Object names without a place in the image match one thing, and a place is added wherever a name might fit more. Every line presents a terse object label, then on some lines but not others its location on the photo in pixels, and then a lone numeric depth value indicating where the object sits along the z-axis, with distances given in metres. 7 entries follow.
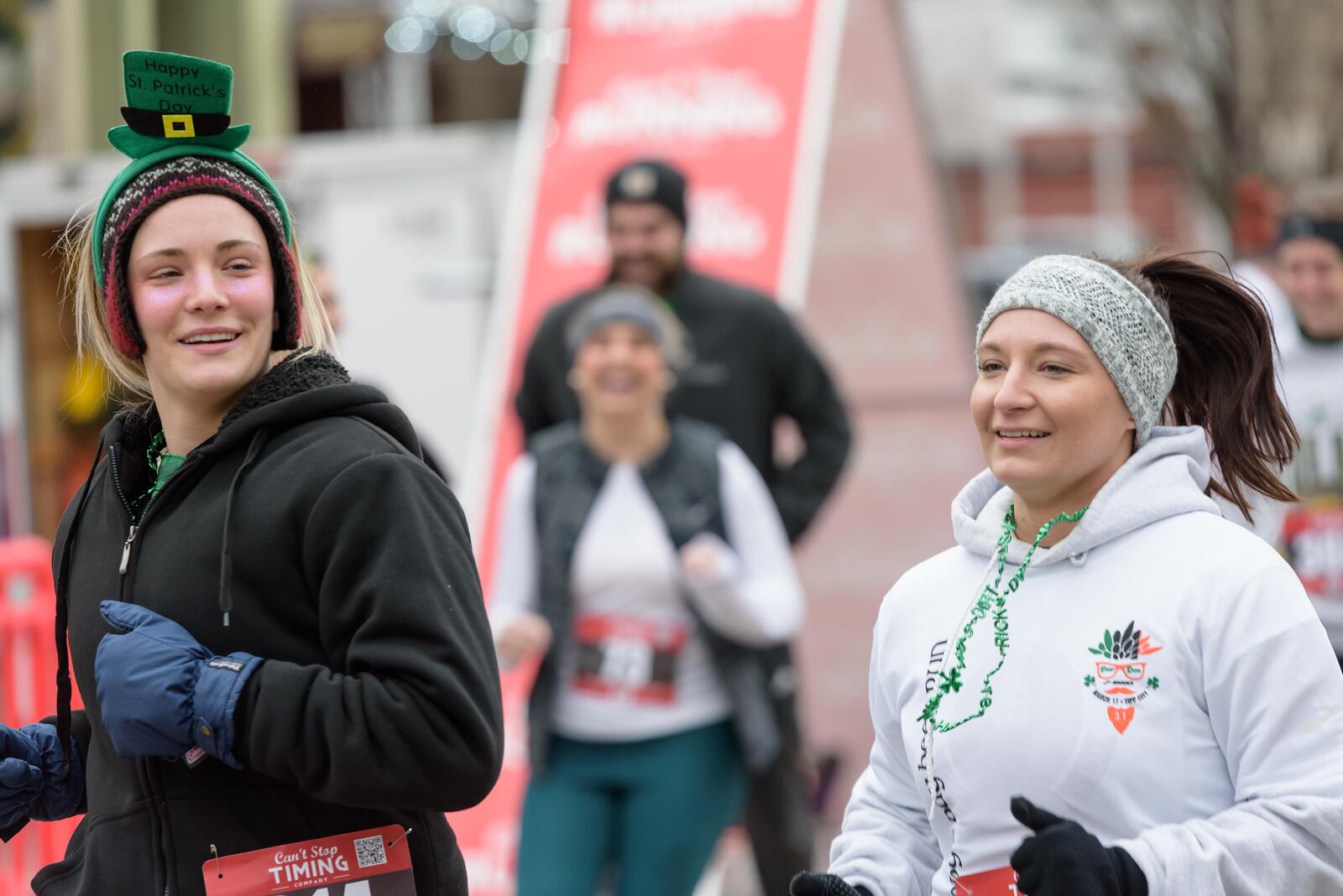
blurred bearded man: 12.23
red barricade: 12.84
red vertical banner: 14.57
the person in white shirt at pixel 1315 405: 10.73
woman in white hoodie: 4.69
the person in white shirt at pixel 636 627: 10.07
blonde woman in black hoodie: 4.67
